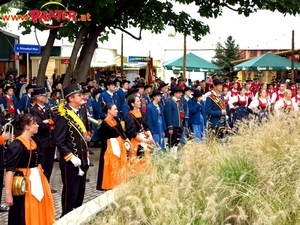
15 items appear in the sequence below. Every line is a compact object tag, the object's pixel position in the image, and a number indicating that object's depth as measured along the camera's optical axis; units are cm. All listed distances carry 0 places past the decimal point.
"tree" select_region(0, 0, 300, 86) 1295
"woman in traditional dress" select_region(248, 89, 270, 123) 1418
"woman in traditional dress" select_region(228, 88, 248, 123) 1578
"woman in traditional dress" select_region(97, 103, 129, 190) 834
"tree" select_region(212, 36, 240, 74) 5257
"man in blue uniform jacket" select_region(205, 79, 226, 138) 1248
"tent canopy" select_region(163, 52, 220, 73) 2823
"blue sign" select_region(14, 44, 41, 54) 1484
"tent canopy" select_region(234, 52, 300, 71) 2702
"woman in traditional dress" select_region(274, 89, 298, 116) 1271
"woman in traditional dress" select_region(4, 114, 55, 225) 582
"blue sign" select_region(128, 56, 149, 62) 3359
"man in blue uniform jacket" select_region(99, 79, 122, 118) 1397
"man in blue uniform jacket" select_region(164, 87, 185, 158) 1213
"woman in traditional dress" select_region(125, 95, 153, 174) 891
